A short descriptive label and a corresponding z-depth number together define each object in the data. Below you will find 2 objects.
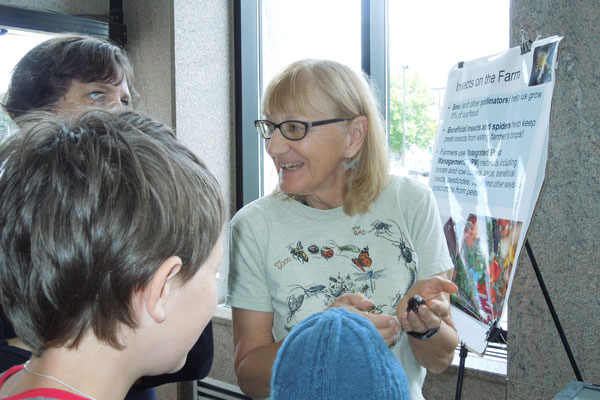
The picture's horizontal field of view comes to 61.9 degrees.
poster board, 1.60
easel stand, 1.59
